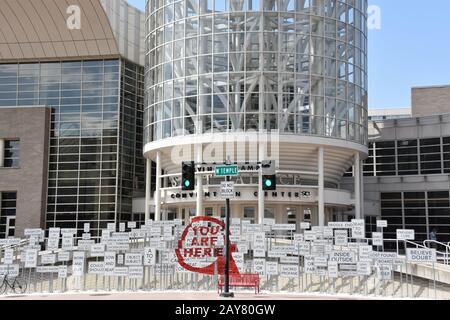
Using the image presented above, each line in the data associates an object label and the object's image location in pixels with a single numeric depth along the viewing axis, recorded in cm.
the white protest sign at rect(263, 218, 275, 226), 2911
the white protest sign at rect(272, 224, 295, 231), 2752
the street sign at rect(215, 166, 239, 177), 2189
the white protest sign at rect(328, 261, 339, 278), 2250
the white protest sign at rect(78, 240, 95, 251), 2748
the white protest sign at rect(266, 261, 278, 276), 2327
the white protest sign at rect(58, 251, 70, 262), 2522
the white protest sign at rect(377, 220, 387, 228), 2590
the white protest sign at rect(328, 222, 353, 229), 2658
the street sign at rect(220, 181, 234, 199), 2173
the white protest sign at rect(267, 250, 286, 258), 2394
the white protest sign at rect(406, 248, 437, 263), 2119
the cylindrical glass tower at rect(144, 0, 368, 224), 4106
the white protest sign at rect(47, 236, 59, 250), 2639
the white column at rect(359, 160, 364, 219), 4605
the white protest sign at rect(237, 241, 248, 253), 2477
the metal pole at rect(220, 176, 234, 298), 2070
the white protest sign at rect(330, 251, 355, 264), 2305
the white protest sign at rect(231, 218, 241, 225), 3007
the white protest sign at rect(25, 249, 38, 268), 2509
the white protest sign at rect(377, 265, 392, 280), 2214
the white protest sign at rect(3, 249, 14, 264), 2494
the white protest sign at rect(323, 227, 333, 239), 2779
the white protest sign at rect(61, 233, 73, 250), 2717
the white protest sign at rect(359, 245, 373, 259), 2298
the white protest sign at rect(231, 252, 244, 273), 2408
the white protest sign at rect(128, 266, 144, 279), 2333
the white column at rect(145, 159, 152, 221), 4672
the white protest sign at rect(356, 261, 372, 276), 2209
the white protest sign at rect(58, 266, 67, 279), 2400
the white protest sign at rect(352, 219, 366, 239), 2445
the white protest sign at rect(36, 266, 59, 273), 2388
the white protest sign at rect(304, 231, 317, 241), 2619
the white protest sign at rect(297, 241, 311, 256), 2512
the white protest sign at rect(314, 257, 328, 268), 2297
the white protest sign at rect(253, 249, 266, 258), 2388
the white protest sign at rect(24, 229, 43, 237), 3106
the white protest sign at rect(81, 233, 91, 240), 3006
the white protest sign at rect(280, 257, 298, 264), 2364
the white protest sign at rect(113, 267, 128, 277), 2347
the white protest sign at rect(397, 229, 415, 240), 2219
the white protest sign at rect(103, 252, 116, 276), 2364
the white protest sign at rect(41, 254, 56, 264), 2461
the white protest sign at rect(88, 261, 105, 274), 2383
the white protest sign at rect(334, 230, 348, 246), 2555
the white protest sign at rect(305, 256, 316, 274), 2333
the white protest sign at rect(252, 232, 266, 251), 2470
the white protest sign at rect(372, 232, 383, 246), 2367
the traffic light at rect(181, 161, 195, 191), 2188
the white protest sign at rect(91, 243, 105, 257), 2567
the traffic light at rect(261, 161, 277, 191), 2123
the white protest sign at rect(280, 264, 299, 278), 2278
